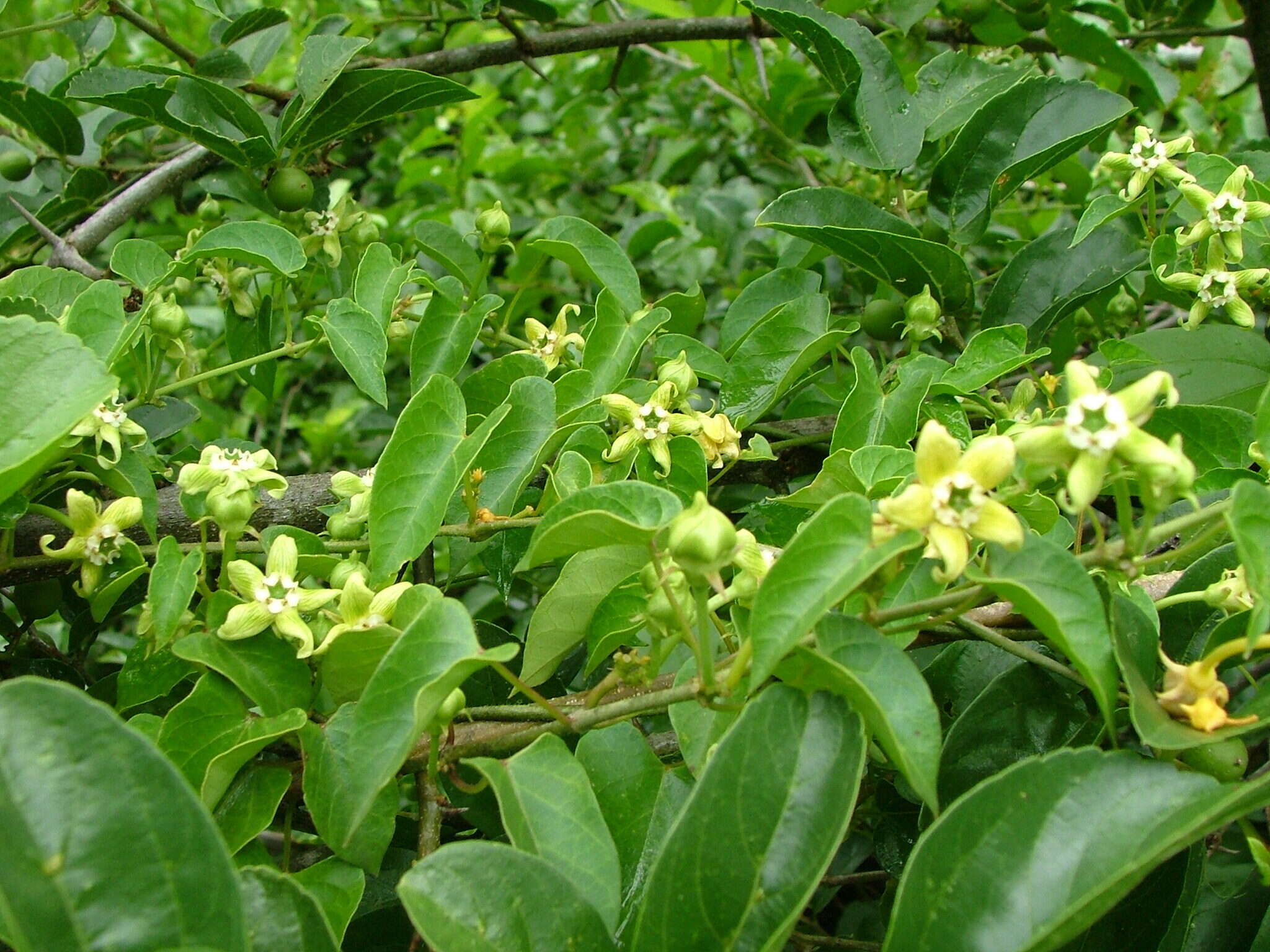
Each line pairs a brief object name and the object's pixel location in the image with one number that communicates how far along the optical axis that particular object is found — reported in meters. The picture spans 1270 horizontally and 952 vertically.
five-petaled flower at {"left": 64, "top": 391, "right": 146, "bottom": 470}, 0.22
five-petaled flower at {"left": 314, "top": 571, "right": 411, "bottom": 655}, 0.20
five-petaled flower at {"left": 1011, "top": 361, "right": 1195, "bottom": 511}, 0.16
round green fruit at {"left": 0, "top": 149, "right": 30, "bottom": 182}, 0.35
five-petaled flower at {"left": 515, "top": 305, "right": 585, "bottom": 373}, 0.28
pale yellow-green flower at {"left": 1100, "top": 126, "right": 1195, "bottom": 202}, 0.26
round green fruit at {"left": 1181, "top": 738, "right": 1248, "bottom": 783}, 0.18
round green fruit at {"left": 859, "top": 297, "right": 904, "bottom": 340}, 0.29
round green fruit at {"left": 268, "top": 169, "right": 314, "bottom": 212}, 0.31
